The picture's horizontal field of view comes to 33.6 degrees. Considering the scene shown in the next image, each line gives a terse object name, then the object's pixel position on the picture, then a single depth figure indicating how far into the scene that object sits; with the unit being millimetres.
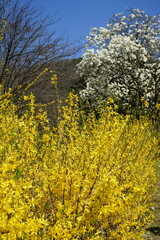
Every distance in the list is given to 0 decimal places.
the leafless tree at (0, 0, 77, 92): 9328
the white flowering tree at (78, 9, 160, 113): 13070
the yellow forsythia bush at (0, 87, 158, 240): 1917
